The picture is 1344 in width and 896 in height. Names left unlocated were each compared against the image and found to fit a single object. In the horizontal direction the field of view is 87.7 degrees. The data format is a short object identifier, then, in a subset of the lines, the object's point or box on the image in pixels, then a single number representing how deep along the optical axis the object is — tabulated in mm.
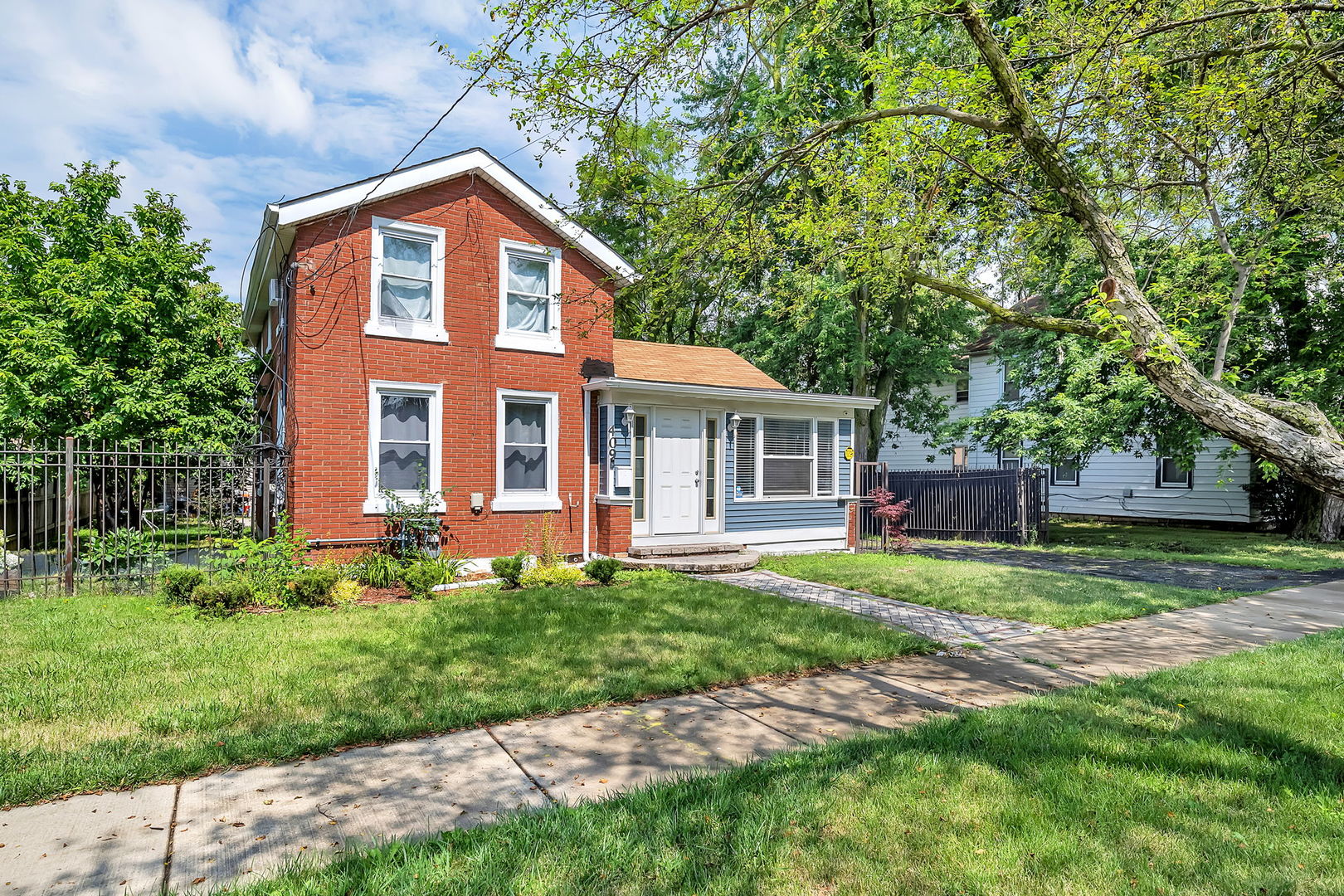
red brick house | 10336
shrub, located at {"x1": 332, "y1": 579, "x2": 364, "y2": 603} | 8703
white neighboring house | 20411
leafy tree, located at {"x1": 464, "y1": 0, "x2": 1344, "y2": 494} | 4668
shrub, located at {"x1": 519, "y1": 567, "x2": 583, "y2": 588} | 9914
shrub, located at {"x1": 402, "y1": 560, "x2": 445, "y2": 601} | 9102
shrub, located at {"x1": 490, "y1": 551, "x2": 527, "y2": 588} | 9719
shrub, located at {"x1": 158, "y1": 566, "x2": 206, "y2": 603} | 8148
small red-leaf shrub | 15398
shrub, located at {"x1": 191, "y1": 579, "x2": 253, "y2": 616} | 7723
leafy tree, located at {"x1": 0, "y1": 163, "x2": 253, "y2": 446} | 13797
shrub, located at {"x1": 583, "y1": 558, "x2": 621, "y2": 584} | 10055
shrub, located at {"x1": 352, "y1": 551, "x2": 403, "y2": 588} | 9758
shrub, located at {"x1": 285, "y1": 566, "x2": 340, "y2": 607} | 8398
